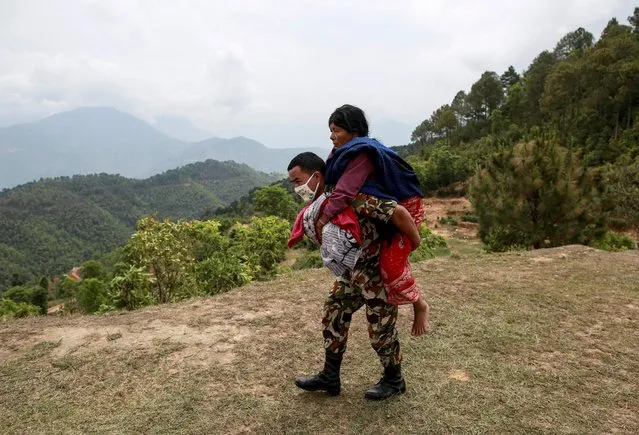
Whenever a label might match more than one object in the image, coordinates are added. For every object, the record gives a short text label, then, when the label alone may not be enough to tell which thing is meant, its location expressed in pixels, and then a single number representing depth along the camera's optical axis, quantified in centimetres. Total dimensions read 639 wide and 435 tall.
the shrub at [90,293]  2591
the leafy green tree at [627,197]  1384
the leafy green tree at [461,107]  4906
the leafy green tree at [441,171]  3500
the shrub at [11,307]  2148
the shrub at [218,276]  803
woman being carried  214
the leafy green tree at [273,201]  3694
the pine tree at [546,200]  934
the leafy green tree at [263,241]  1892
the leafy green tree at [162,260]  862
